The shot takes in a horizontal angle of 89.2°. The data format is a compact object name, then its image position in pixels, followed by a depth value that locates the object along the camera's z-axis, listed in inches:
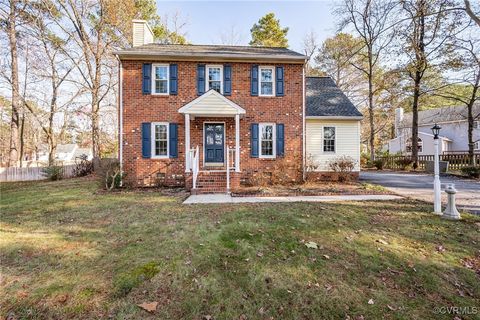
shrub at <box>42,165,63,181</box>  593.6
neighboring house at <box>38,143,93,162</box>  1653.3
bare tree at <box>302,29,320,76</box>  1123.3
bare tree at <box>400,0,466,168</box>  653.9
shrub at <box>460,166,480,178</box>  554.9
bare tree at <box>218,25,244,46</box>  1039.0
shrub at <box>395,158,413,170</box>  748.2
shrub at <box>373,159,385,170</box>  803.4
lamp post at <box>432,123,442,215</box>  266.2
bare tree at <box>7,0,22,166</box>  647.1
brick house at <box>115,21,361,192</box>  452.1
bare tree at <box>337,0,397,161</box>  793.2
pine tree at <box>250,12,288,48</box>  1021.8
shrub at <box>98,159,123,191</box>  414.6
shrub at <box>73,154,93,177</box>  659.8
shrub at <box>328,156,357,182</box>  492.7
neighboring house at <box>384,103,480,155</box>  1111.6
